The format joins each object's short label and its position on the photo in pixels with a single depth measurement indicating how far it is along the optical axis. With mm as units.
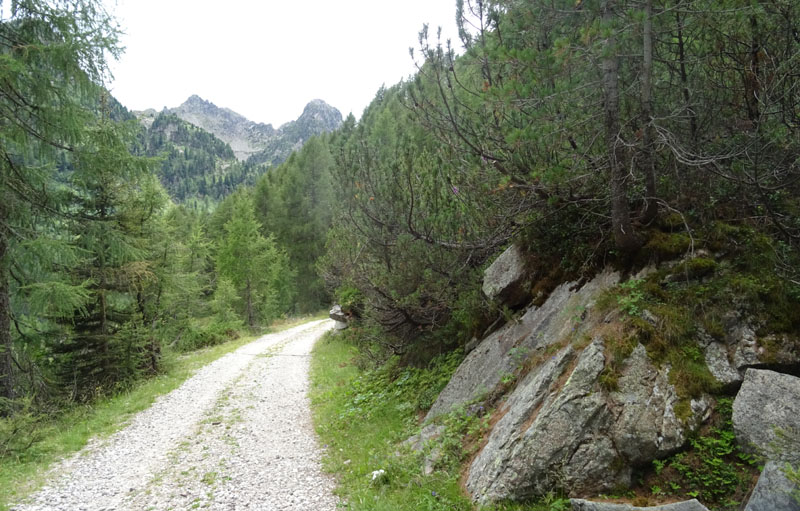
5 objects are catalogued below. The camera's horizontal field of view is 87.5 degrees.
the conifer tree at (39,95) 8117
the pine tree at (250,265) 27594
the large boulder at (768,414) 3055
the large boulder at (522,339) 5426
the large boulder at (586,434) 3682
